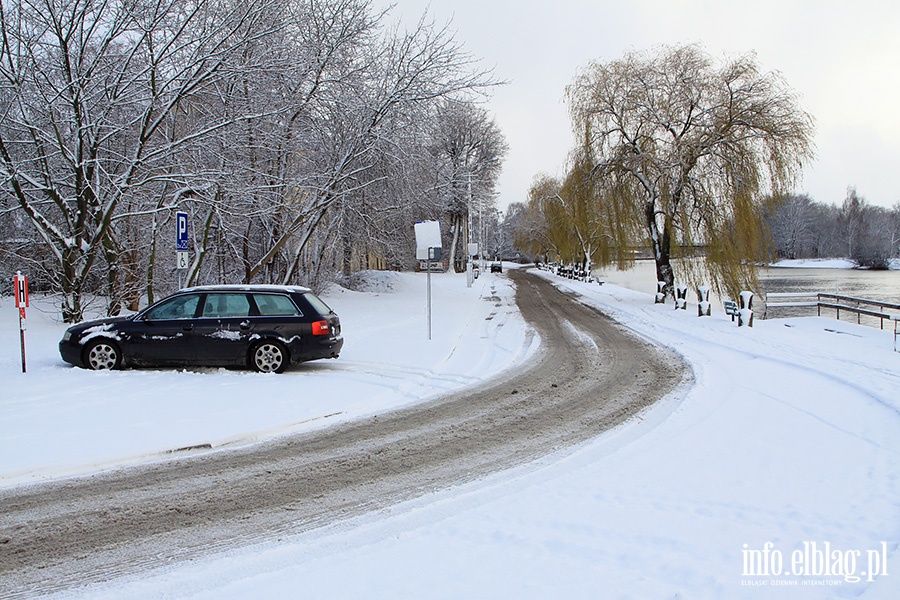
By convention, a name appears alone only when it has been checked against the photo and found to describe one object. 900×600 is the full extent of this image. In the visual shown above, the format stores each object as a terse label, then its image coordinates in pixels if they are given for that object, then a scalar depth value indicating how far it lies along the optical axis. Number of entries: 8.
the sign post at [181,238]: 10.78
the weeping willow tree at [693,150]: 21.92
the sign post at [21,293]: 8.84
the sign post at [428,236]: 13.62
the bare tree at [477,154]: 47.75
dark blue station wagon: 9.73
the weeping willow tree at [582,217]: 25.78
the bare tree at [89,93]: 11.61
